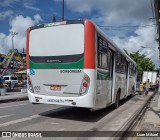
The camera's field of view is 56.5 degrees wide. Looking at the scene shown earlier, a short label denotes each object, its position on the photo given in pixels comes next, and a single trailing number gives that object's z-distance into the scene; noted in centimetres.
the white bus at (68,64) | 481
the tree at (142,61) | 4270
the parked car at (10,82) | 1754
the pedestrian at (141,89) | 1576
